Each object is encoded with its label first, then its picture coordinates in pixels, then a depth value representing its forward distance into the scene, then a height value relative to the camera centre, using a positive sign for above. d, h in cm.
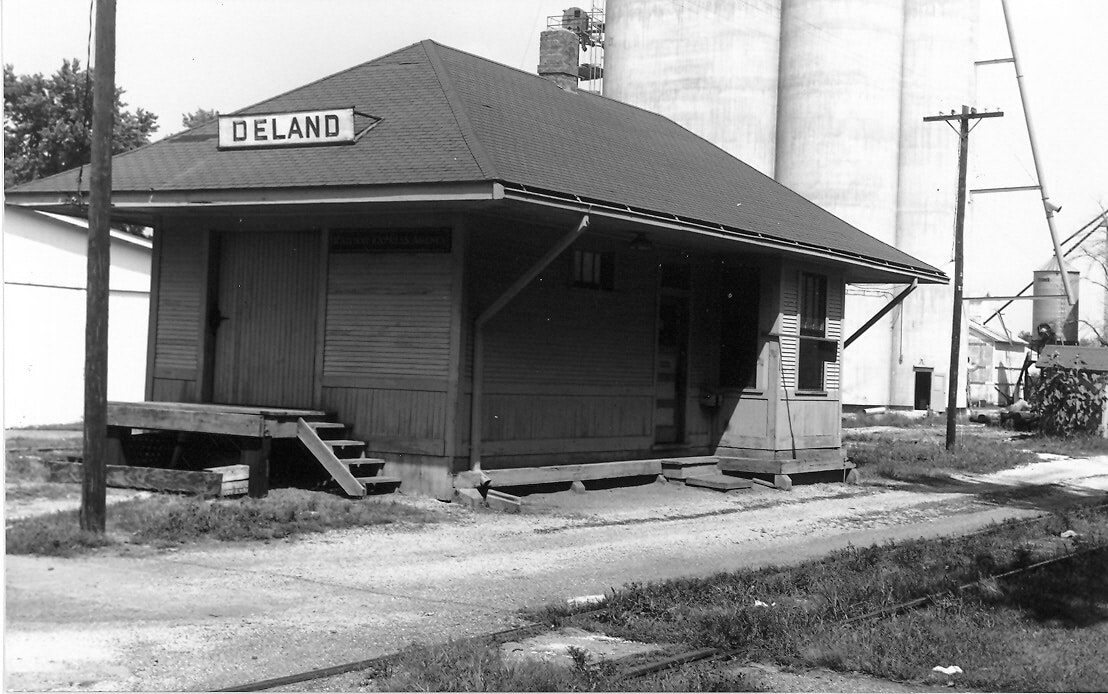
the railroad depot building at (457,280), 1447 +95
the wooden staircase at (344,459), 1409 -130
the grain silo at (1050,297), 4269 +268
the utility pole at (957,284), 2792 +201
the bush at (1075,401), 3288 -69
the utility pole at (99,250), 1025 +74
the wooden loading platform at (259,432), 1348 -99
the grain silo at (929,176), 4672 +728
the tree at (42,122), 3491 +604
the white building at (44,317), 2359 +36
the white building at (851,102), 4522 +966
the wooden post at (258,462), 1343 -128
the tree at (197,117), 4781 +872
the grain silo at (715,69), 4522 +1072
